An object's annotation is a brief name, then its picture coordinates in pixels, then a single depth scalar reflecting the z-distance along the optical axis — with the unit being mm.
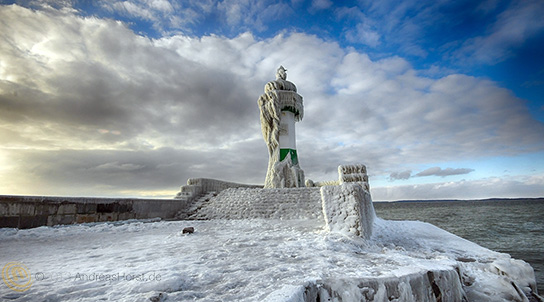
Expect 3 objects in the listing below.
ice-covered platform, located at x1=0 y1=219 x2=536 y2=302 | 2070
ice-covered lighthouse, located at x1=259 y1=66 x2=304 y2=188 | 16016
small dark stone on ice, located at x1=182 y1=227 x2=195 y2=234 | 5330
